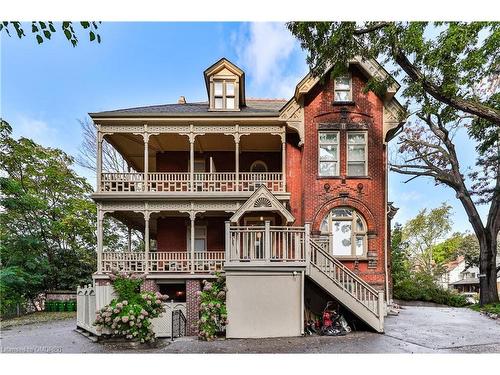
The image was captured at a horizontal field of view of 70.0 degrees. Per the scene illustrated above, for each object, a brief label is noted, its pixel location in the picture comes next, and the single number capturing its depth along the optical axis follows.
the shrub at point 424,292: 10.29
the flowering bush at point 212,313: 7.08
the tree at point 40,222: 9.47
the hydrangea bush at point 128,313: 6.77
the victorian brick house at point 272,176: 9.66
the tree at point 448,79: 6.88
